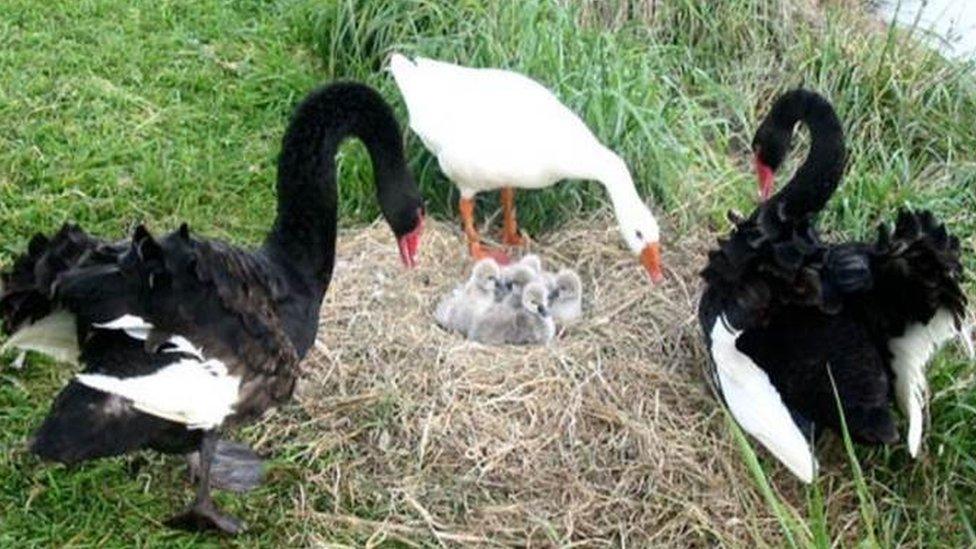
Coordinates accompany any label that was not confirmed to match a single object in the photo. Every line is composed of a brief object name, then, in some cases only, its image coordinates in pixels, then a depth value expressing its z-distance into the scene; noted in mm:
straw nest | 3439
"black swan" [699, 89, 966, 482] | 3473
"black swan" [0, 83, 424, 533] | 2939
